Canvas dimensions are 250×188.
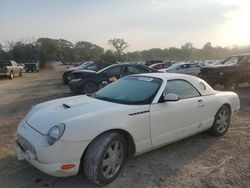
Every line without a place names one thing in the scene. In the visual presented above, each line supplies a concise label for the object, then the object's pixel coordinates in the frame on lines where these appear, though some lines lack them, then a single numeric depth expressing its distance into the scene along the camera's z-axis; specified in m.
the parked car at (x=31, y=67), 26.77
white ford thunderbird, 2.40
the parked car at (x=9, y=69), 16.35
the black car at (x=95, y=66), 10.43
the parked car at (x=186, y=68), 11.59
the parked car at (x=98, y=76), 8.33
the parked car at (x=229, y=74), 9.13
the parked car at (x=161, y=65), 16.91
